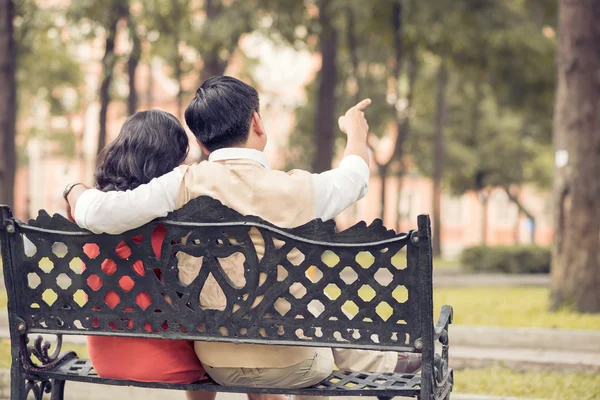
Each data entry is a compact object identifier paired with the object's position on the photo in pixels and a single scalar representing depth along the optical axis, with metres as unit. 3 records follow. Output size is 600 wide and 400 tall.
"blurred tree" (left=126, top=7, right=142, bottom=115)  17.02
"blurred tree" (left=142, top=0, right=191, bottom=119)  16.22
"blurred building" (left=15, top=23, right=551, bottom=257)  48.88
